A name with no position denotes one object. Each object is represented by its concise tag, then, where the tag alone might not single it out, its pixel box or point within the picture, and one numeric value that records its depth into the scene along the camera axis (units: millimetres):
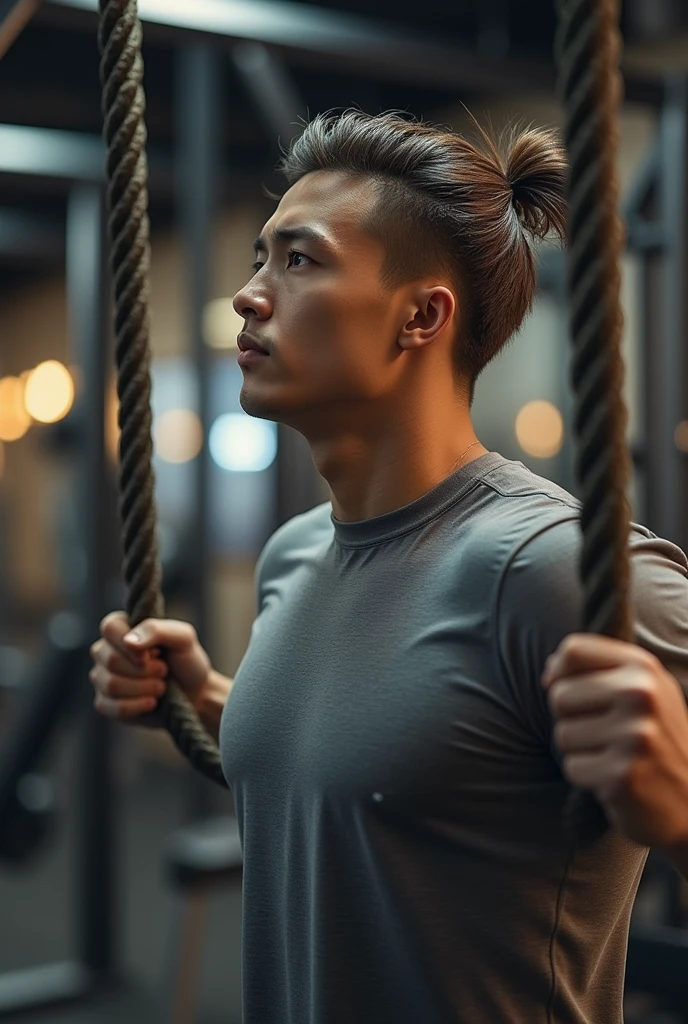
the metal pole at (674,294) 2691
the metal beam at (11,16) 1181
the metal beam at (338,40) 2076
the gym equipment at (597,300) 603
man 803
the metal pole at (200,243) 2697
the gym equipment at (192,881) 2438
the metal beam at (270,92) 2773
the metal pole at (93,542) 3041
